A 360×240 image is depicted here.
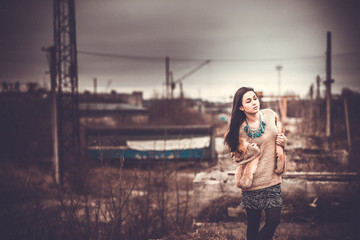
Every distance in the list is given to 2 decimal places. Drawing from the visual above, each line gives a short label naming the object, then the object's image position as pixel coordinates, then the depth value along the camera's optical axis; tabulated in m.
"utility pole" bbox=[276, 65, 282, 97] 36.26
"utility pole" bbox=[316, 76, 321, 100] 29.50
